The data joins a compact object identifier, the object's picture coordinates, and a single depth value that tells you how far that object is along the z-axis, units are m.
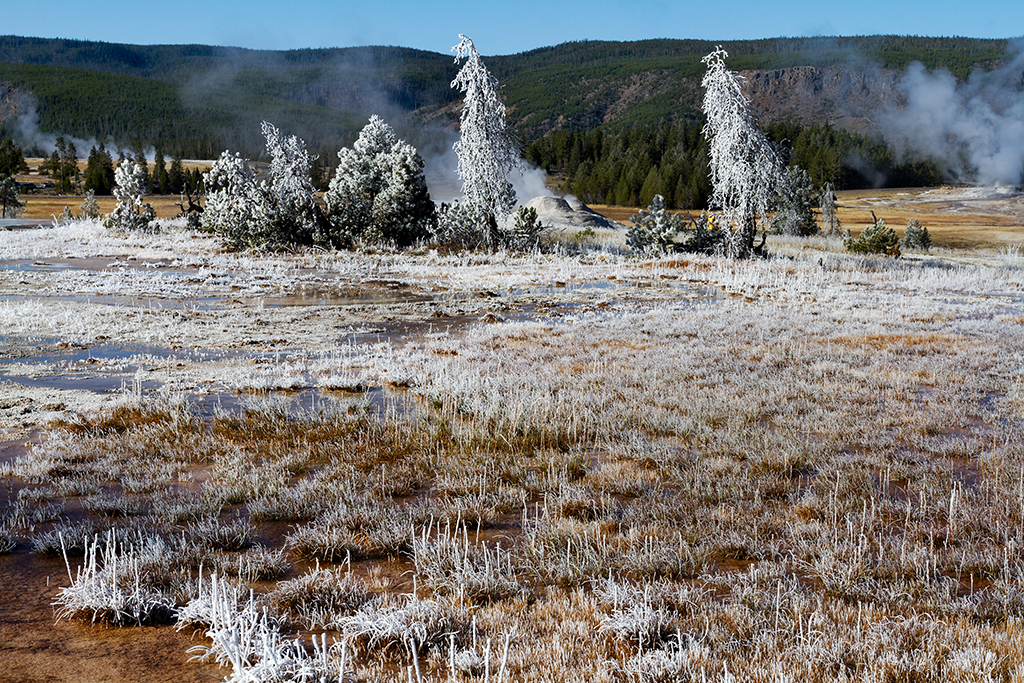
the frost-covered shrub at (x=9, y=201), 70.38
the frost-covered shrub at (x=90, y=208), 59.47
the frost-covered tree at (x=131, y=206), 44.22
